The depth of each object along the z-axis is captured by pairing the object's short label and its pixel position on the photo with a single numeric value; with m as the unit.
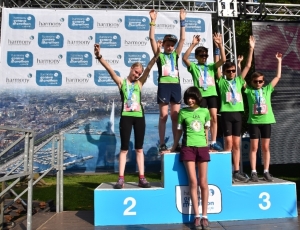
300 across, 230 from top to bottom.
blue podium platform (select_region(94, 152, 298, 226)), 3.30
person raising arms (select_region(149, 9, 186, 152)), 3.71
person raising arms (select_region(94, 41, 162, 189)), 3.43
